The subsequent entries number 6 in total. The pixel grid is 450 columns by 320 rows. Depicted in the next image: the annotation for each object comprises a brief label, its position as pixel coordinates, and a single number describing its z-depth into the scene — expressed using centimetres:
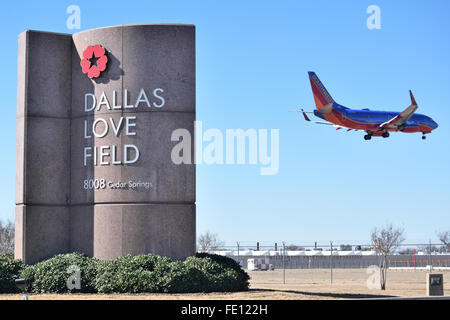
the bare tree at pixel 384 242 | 3386
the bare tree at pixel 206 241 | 9456
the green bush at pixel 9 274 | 2558
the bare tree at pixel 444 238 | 10886
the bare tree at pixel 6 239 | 6600
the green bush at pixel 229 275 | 2491
